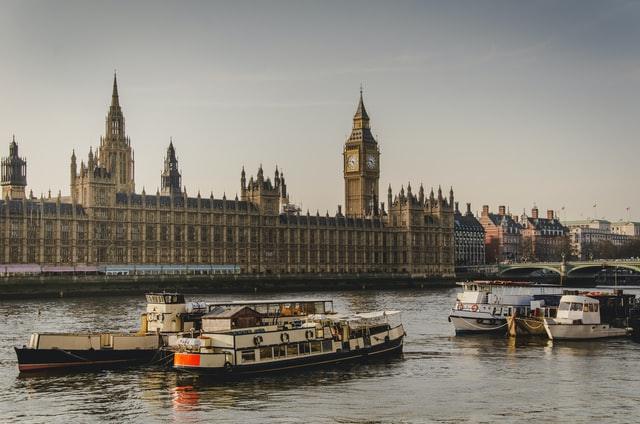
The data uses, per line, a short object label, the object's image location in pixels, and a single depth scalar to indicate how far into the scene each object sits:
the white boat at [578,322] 68.31
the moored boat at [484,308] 72.62
